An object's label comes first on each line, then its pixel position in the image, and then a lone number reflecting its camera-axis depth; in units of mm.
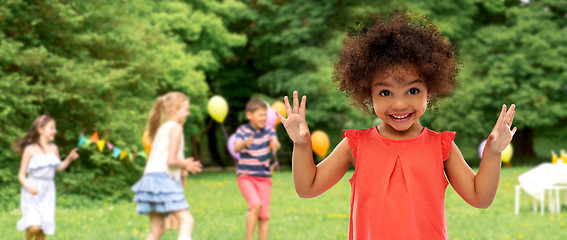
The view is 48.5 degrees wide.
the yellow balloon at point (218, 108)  12227
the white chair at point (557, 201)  9661
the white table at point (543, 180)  9680
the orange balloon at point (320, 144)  12617
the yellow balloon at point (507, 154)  14945
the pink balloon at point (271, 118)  10810
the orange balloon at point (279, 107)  11734
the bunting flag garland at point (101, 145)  9859
